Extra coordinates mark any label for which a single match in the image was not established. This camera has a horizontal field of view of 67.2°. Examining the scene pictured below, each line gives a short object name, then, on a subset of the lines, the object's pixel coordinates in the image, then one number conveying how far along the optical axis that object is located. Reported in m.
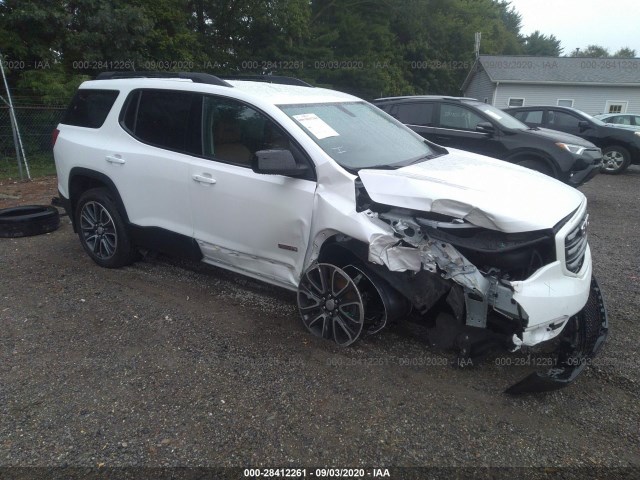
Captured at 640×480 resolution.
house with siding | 24.25
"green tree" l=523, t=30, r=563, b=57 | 73.94
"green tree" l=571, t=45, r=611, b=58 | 80.66
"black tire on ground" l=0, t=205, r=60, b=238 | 5.99
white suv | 2.80
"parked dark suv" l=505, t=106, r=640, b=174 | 11.68
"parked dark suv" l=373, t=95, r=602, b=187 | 8.05
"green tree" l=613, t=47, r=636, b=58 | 80.06
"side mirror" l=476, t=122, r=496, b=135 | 8.17
